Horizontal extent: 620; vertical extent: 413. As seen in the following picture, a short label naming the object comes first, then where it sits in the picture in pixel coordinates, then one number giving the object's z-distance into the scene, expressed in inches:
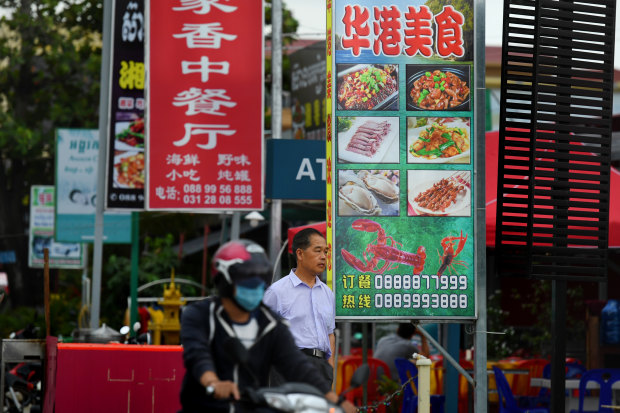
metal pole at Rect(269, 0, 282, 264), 703.1
